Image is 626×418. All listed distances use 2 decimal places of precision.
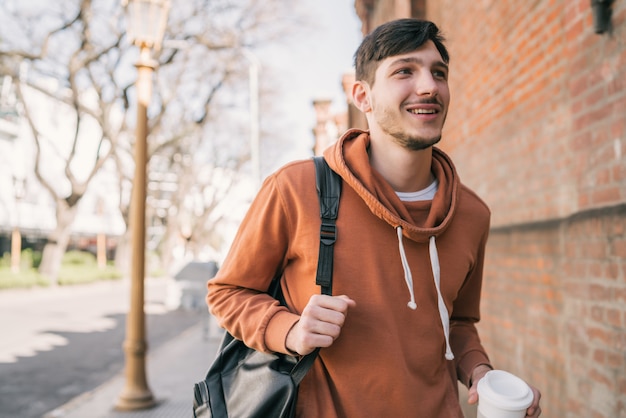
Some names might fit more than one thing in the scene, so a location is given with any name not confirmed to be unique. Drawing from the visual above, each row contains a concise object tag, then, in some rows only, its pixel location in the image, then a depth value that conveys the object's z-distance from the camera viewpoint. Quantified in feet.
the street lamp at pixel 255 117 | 60.13
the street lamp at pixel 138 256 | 21.70
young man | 5.67
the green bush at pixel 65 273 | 72.33
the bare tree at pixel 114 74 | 61.11
